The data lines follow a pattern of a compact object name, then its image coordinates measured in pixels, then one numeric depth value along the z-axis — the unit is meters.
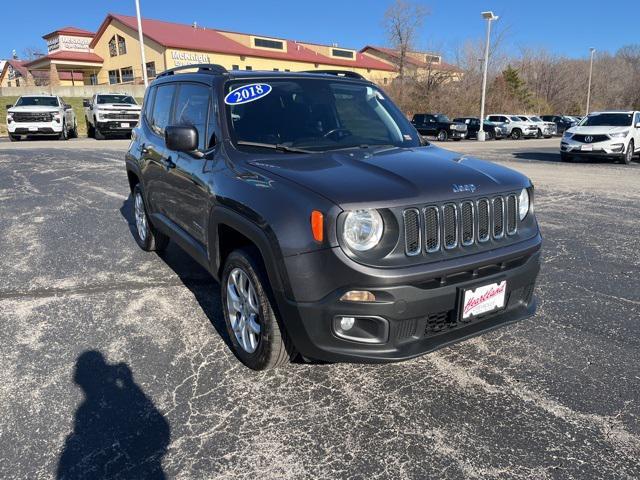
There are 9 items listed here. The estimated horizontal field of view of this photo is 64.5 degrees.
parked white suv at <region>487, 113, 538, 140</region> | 33.31
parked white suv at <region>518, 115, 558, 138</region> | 34.62
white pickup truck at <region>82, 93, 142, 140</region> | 20.70
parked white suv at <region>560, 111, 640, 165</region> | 15.25
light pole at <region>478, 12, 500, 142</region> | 28.67
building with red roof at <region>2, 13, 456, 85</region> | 45.22
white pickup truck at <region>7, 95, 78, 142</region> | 20.00
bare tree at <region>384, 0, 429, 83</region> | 51.59
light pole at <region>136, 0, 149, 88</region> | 28.72
